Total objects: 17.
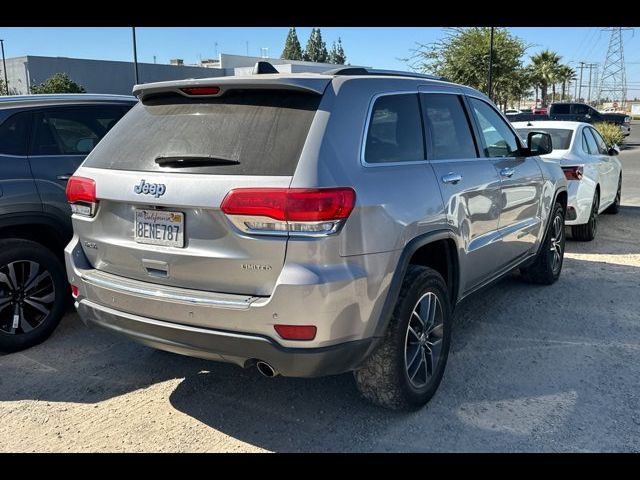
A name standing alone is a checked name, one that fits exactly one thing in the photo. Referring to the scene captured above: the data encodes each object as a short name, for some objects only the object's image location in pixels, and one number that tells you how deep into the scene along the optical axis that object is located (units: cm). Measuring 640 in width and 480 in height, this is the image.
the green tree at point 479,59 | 2298
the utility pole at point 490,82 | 1930
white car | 735
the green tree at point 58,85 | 3259
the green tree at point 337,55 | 10312
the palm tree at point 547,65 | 5984
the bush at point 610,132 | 2071
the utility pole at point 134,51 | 2376
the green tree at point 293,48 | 10012
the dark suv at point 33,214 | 433
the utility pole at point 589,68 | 10845
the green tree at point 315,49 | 10081
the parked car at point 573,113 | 2598
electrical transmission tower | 8975
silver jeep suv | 272
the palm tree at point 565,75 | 6266
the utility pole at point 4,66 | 3561
